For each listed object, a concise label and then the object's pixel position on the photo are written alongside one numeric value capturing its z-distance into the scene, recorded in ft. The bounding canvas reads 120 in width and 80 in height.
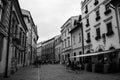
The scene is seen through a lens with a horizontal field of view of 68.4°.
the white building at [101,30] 38.92
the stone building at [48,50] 154.50
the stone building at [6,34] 26.33
